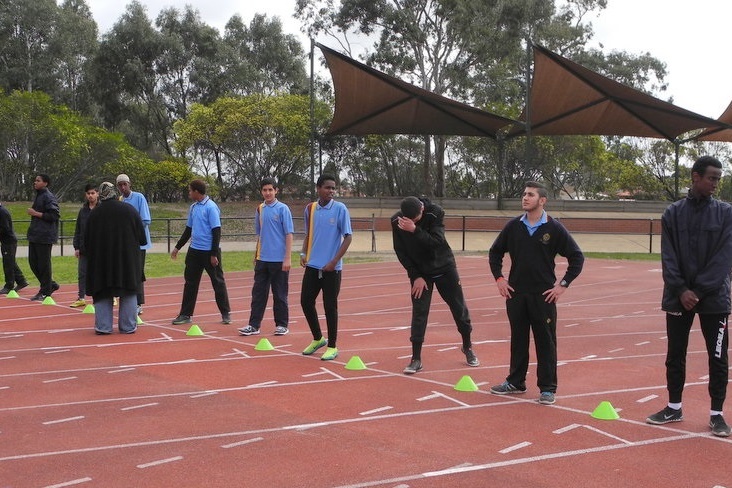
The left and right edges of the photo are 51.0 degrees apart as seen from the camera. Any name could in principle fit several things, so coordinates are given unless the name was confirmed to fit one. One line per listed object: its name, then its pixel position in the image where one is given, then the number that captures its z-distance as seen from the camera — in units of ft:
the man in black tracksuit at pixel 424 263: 21.94
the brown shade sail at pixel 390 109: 84.94
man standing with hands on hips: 18.97
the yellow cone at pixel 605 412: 17.52
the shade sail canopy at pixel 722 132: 92.32
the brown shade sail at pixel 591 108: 81.92
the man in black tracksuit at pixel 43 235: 38.47
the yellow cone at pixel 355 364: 23.06
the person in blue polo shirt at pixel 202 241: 31.01
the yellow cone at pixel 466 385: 20.39
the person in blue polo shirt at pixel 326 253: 24.26
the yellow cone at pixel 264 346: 26.09
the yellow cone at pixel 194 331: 29.09
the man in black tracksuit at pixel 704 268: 16.31
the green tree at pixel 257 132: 130.11
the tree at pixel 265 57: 161.79
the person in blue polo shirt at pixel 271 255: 28.78
